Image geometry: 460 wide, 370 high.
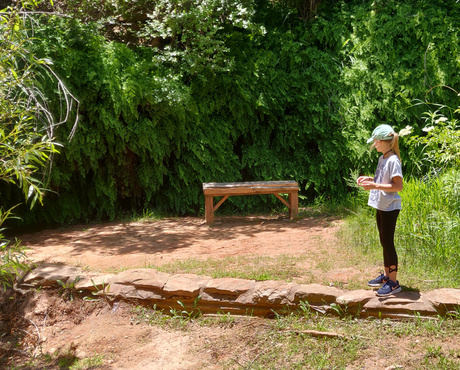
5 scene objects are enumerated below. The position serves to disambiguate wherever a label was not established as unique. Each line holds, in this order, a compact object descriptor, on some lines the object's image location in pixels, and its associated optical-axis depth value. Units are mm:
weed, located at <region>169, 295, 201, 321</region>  4699
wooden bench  7480
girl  4070
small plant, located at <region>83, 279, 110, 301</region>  4996
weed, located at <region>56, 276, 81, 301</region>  5121
